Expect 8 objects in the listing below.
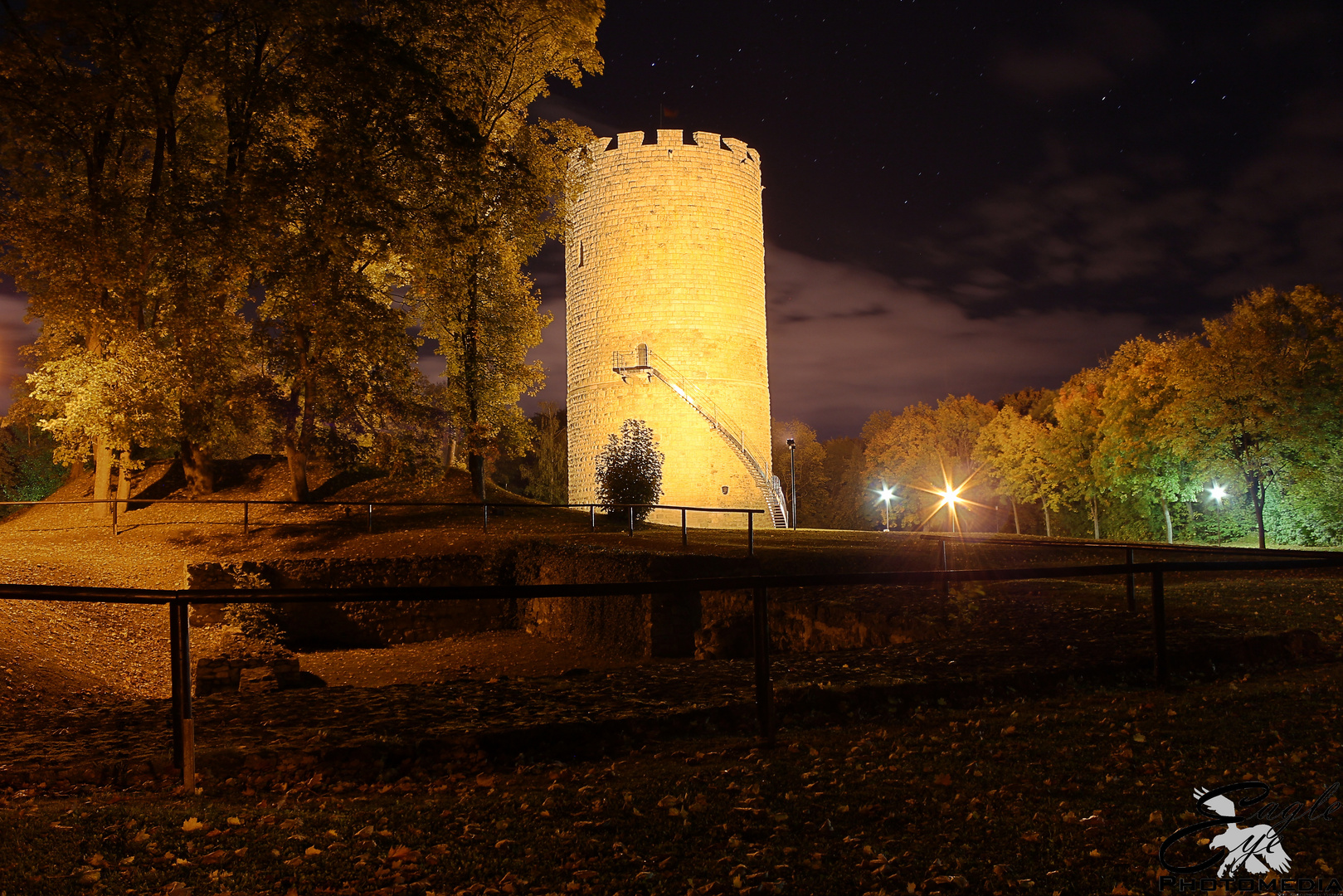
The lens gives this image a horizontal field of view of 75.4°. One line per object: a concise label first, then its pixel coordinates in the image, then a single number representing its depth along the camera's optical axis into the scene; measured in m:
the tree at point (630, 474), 24.69
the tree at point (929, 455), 62.16
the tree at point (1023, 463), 47.66
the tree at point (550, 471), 53.09
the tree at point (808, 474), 64.38
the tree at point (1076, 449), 45.16
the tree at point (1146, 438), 35.84
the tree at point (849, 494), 67.12
